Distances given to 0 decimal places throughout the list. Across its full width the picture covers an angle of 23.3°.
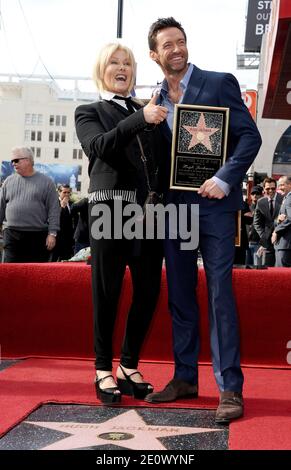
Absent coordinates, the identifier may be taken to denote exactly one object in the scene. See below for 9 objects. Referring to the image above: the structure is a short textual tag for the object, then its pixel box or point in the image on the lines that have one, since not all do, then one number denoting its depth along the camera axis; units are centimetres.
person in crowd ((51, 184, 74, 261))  1066
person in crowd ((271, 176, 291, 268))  848
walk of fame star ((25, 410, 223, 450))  256
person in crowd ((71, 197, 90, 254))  978
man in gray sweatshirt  621
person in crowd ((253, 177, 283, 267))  974
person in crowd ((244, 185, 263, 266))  1010
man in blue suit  311
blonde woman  326
